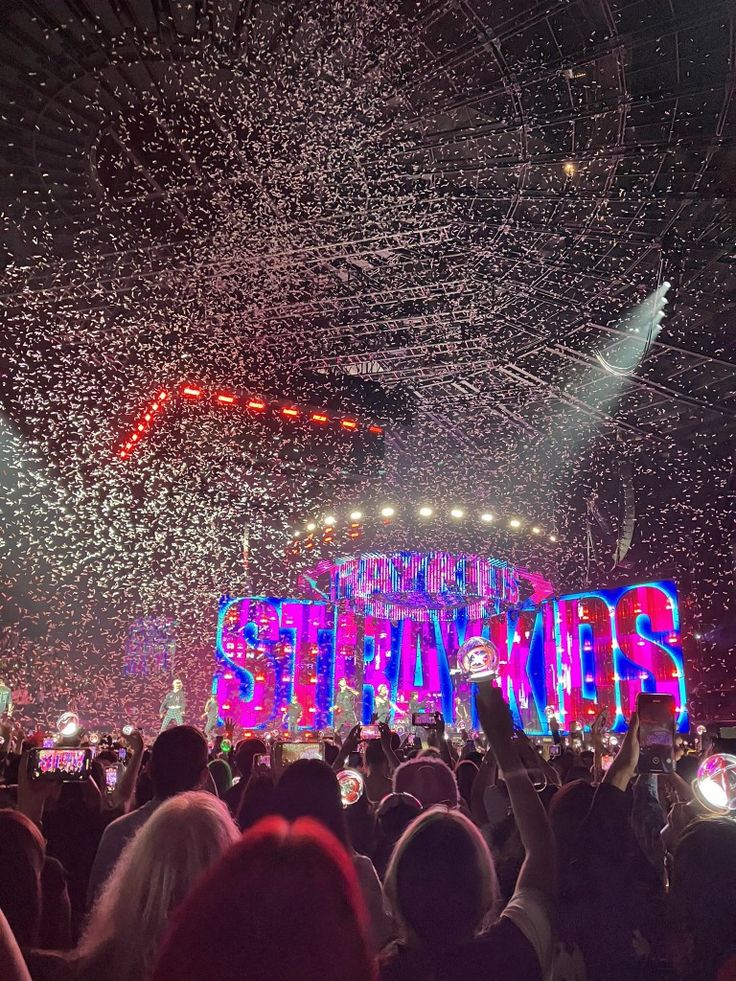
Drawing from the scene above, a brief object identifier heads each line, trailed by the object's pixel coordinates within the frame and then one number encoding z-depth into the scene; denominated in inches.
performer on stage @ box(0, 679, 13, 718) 733.0
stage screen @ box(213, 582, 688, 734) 863.7
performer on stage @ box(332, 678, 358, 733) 1004.6
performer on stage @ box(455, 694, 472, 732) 1071.6
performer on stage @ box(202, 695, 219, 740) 946.1
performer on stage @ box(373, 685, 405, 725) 1045.2
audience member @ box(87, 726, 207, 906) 120.4
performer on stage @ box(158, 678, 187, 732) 781.9
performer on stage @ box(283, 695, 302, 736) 1002.1
